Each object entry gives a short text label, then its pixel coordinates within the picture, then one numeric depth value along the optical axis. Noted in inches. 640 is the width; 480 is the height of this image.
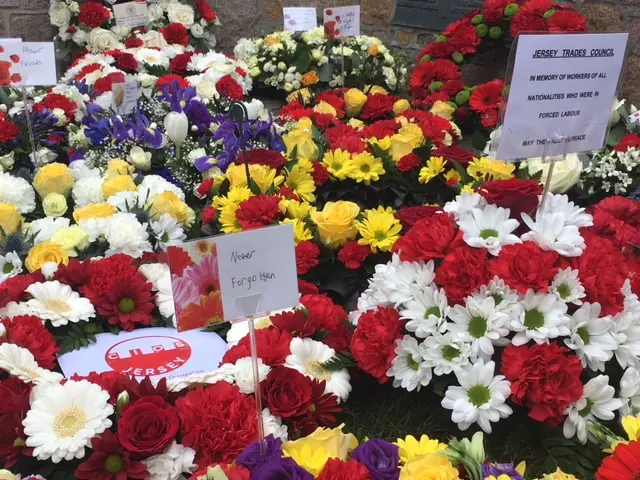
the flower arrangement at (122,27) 162.7
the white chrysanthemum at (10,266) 63.0
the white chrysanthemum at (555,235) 47.5
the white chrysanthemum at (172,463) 40.2
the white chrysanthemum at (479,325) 45.2
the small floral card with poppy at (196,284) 36.2
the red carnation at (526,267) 45.4
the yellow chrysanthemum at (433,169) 78.9
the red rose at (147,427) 39.6
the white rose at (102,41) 160.9
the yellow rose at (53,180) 76.8
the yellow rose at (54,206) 75.9
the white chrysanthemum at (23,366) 45.1
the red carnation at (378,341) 48.6
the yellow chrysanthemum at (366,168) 77.7
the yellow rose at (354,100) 126.3
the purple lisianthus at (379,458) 36.1
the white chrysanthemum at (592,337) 45.2
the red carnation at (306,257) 63.9
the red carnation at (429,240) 49.8
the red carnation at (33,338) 49.6
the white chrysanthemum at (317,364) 49.8
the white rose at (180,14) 171.3
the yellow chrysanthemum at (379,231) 64.3
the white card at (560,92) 48.2
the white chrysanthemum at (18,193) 74.9
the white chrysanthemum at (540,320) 44.6
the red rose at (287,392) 44.6
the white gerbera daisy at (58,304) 54.1
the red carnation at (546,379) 43.5
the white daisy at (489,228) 48.6
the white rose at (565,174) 70.9
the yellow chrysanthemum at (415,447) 37.9
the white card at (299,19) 156.5
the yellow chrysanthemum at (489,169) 75.4
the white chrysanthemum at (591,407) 44.1
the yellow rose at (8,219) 68.9
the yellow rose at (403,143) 82.3
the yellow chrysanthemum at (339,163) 77.6
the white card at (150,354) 51.1
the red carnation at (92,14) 163.2
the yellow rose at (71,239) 64.8
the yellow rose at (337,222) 65.4
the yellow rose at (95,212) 69.3
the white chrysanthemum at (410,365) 47.4
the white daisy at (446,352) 45.7
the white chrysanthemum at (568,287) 45.9
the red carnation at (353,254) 64.9
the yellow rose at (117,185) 75.3
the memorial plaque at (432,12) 160.7
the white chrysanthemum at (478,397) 44.1
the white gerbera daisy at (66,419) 39.4
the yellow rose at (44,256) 61.6
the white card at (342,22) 136.3
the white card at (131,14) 165.4
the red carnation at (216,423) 41.2
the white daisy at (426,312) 46.9
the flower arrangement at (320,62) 153.9
